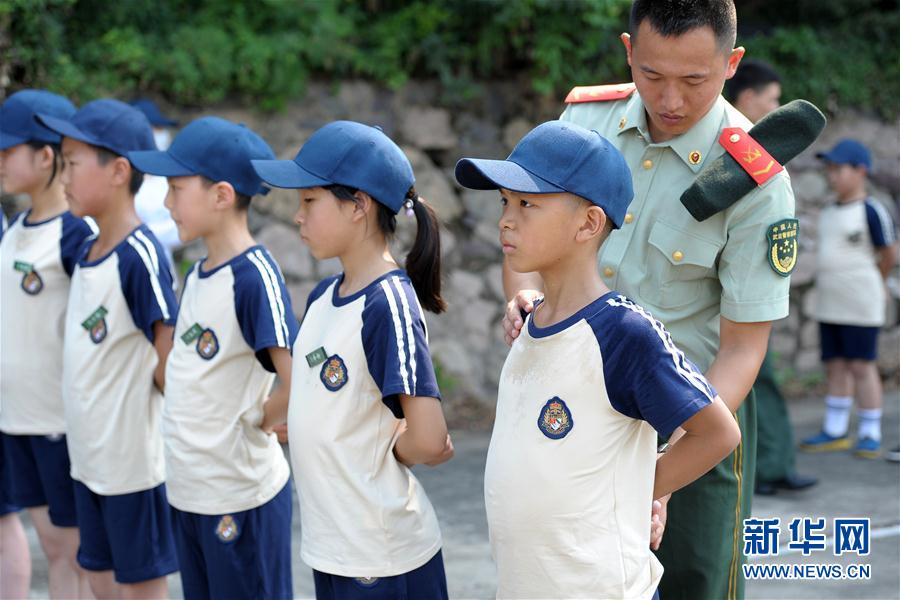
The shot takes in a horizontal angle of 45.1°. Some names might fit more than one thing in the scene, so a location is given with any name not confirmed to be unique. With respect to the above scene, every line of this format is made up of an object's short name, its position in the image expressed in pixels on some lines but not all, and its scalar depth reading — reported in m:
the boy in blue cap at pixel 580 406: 2.21
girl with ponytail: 2.75
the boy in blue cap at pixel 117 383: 3.55
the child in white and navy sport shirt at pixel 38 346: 3.88
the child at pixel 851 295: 6.65
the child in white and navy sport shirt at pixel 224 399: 3.22
